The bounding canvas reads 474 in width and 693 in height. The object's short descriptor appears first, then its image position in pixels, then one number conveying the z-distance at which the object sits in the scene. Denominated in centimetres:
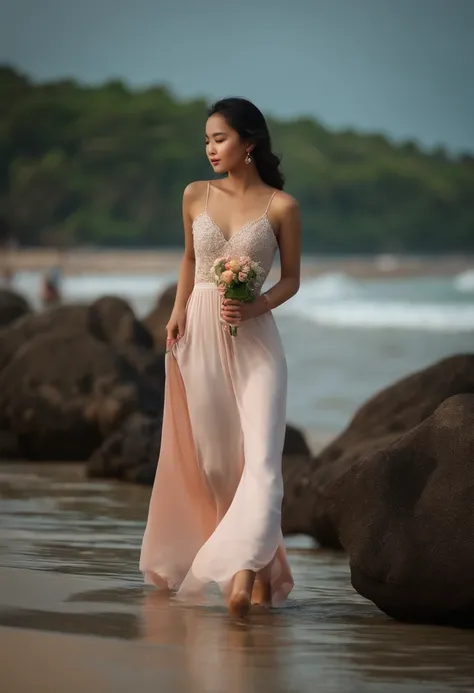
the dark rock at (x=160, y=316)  1977
